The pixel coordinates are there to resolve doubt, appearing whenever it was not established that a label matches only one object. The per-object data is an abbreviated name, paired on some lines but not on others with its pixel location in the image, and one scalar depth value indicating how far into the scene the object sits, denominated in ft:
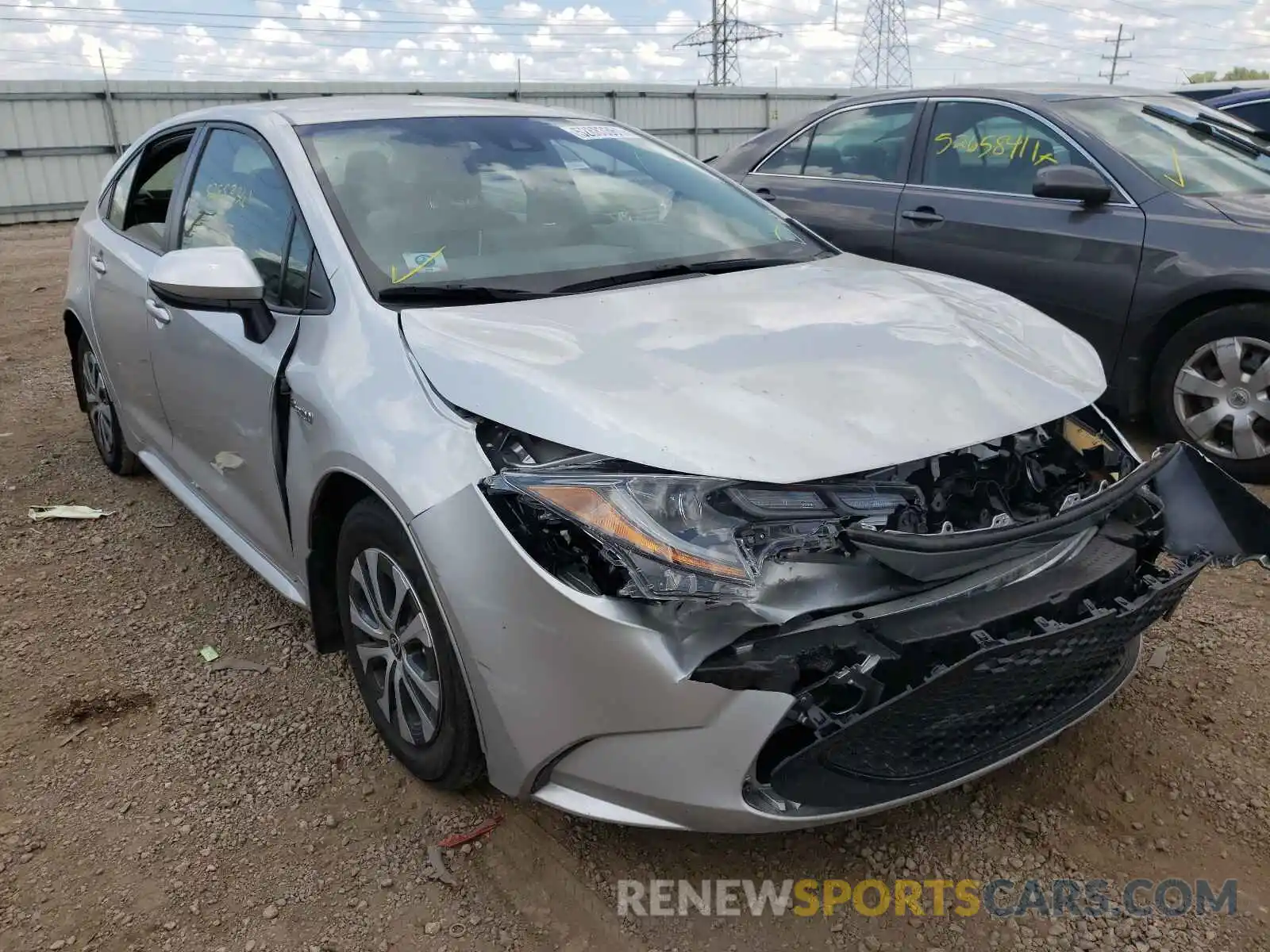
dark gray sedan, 13.25
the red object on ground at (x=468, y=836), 7.49
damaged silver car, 5.96
